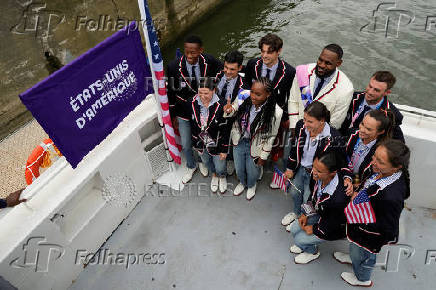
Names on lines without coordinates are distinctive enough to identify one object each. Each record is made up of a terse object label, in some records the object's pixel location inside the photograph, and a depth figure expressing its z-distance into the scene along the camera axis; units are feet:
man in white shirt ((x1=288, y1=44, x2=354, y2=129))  9.67
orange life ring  11.52
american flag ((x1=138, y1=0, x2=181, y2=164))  9.54
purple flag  8.04
